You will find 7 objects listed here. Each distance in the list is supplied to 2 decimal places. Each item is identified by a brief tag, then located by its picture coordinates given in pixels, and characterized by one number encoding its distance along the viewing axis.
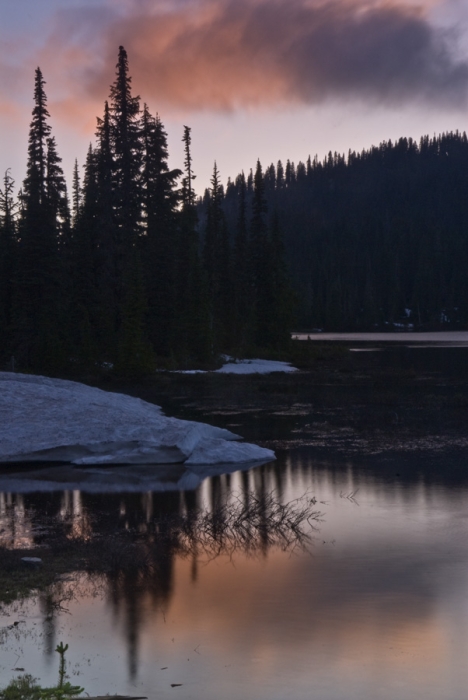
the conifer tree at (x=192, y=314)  51.66
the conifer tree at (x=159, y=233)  52.03
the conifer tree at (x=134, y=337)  43.75
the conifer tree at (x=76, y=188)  86.84
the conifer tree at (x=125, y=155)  54.50
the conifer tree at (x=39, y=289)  46.03
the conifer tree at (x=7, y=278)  48.78
